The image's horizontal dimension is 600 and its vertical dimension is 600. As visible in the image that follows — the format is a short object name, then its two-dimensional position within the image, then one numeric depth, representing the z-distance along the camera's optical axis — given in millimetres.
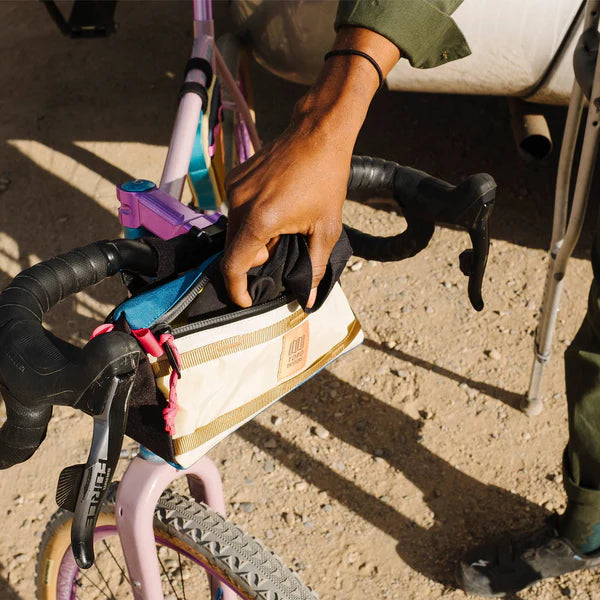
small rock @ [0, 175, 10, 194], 3334
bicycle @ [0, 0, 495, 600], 771
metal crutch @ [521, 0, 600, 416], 1677
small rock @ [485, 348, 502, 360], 2570
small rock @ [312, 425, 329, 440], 2338
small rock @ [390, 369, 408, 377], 2519
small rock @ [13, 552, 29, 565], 2027
